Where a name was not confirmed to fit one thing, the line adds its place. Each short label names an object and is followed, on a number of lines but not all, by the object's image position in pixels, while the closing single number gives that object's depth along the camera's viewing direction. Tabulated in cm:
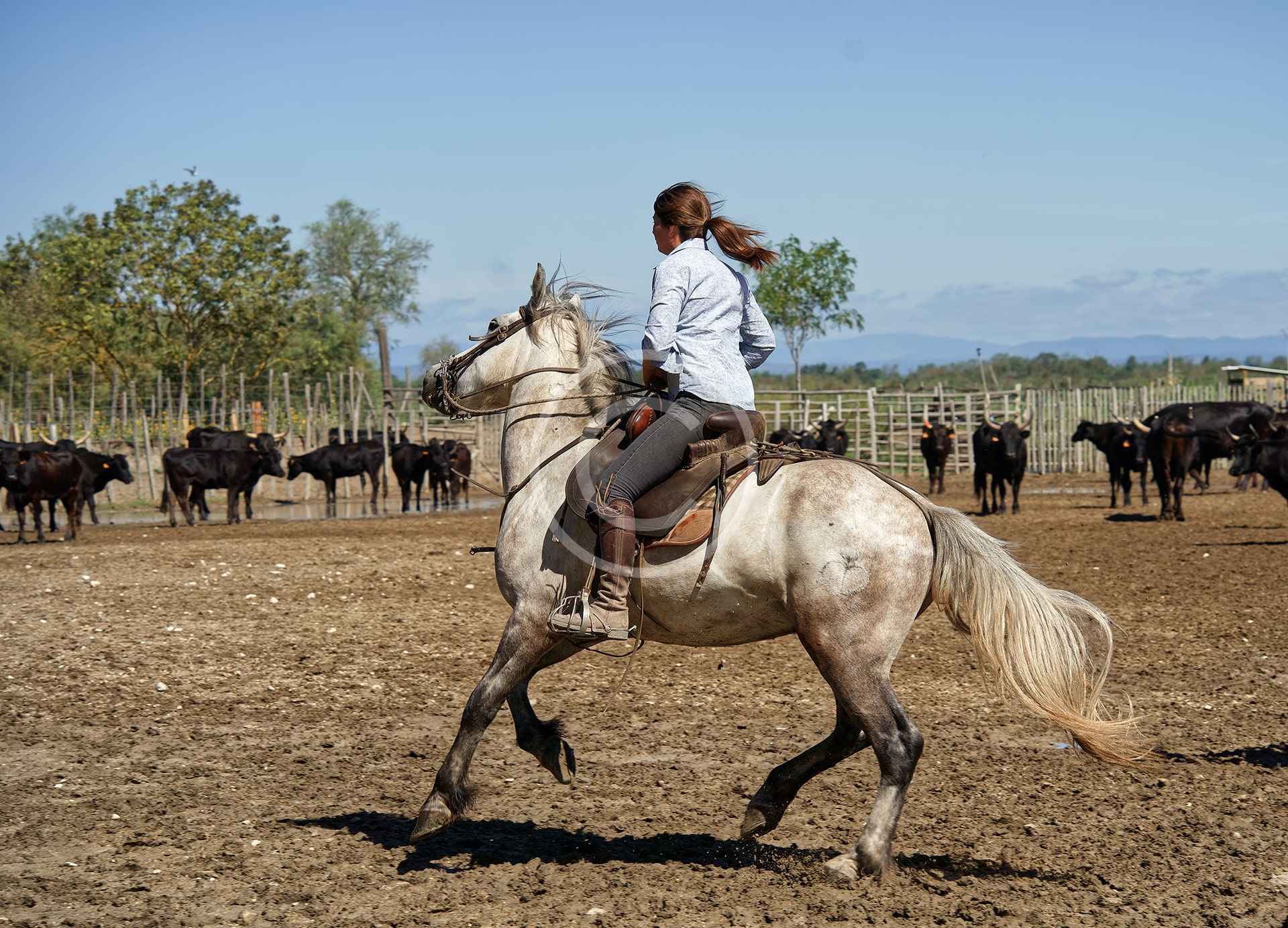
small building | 3562
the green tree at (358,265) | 6812
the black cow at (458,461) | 2886
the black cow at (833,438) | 2925
